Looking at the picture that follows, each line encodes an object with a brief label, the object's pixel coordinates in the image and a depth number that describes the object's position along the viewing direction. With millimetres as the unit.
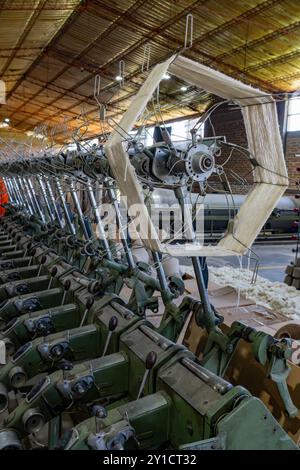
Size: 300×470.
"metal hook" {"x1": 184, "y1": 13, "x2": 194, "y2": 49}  1538
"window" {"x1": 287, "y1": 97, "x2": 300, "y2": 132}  10906
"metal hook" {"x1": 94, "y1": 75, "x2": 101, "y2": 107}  2360
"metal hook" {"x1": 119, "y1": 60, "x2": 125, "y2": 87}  2205
